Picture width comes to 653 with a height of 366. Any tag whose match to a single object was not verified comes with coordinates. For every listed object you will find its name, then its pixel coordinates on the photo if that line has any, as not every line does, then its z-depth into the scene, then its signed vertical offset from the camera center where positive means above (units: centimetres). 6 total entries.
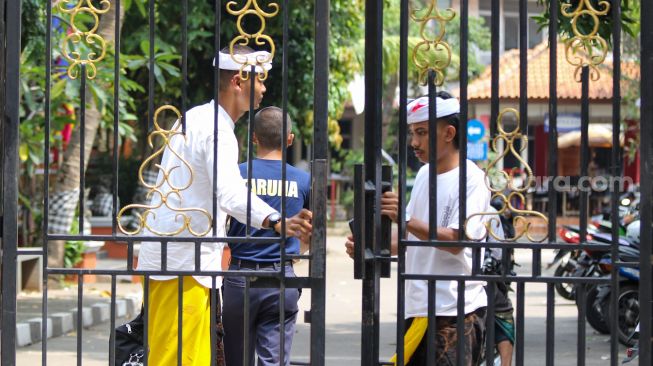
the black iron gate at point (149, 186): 887 +8
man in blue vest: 1155 -42
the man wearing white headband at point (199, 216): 926 -2
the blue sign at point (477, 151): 4172 +105
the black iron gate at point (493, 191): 873 +13
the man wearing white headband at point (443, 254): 953 -19
